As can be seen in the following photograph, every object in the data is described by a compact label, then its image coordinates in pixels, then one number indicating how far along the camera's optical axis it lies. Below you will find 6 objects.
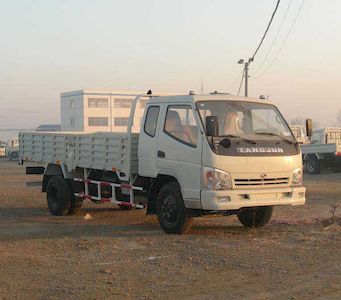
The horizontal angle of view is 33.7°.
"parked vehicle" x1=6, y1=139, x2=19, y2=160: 53.20
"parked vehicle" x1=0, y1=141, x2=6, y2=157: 61.14
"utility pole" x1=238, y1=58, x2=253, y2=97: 39.25
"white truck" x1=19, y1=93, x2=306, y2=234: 9.30
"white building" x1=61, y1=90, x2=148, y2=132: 74.25
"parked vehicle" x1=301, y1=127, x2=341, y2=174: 28.75
